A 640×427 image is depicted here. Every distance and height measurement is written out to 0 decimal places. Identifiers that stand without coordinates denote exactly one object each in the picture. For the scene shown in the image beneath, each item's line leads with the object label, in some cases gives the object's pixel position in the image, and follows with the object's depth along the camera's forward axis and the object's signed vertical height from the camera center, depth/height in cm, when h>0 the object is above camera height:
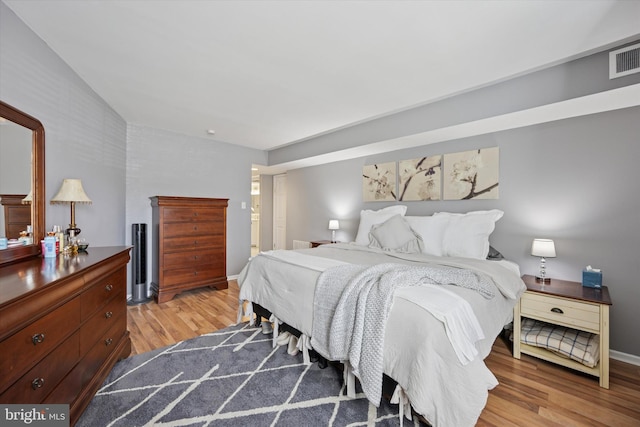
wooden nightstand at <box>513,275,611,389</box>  193 -77
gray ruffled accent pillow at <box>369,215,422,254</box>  298 -28
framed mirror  165 +33
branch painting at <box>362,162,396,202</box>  389 +47
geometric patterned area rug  158 -120
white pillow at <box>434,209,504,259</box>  266 -21
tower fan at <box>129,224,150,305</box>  359 -68
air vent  192 +111
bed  128 -60
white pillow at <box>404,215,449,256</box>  290 -20
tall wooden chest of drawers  361 -45
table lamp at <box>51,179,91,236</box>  220 +15
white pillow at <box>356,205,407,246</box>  350 -7
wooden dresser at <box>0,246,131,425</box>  104 -56
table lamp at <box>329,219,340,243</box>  450 -20
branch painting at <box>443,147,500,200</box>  295 +45
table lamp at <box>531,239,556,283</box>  235 -32
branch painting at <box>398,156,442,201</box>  341 +46
